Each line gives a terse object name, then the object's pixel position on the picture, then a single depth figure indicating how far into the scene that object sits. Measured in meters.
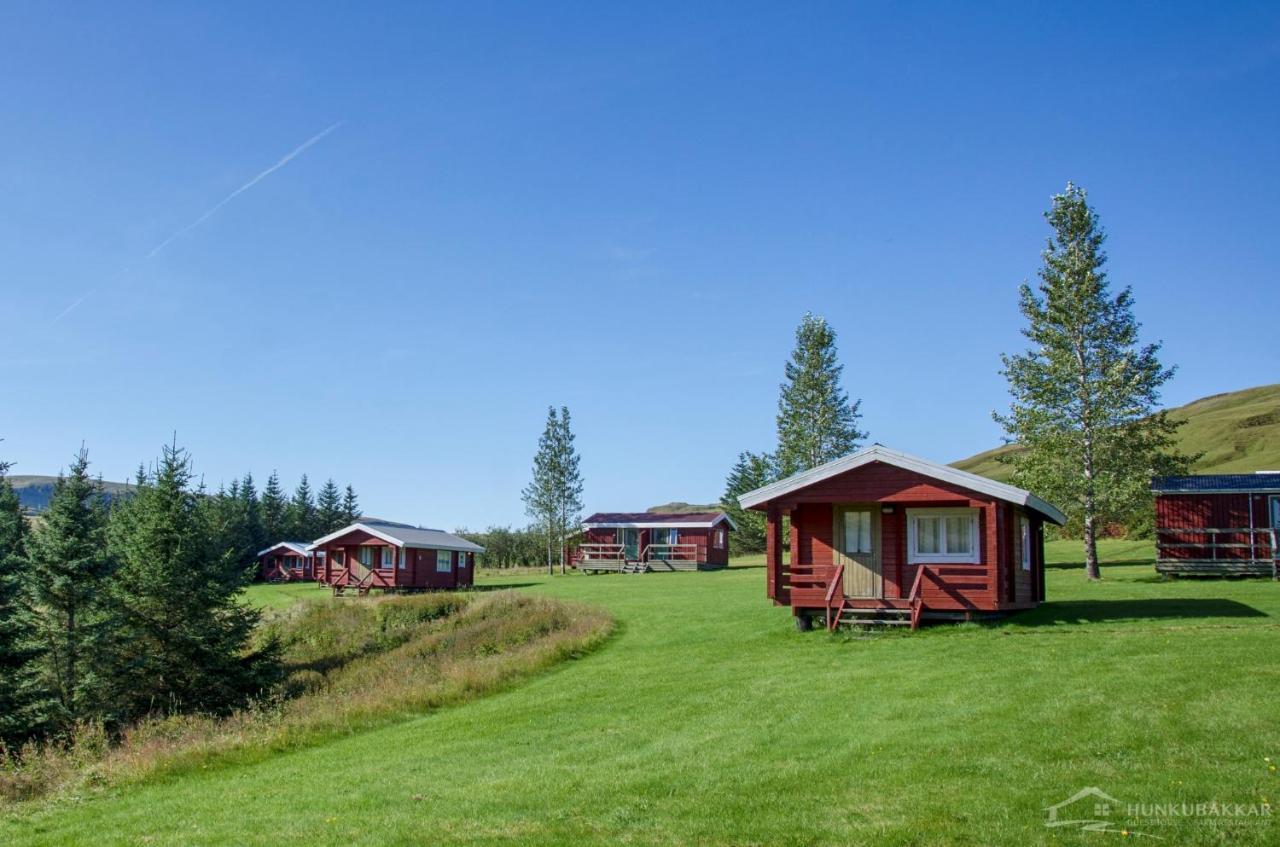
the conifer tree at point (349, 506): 104.25
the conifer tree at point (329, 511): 99.62
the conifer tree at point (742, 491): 62.31
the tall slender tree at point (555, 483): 70.56
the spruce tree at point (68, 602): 29.22
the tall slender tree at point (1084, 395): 35.22
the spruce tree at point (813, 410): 57.56
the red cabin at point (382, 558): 56.53
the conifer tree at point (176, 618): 29.67
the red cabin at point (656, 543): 64.06
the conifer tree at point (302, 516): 95.19
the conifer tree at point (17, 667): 26.14
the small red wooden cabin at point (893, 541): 23.23
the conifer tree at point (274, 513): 92.75
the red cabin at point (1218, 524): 34.56
